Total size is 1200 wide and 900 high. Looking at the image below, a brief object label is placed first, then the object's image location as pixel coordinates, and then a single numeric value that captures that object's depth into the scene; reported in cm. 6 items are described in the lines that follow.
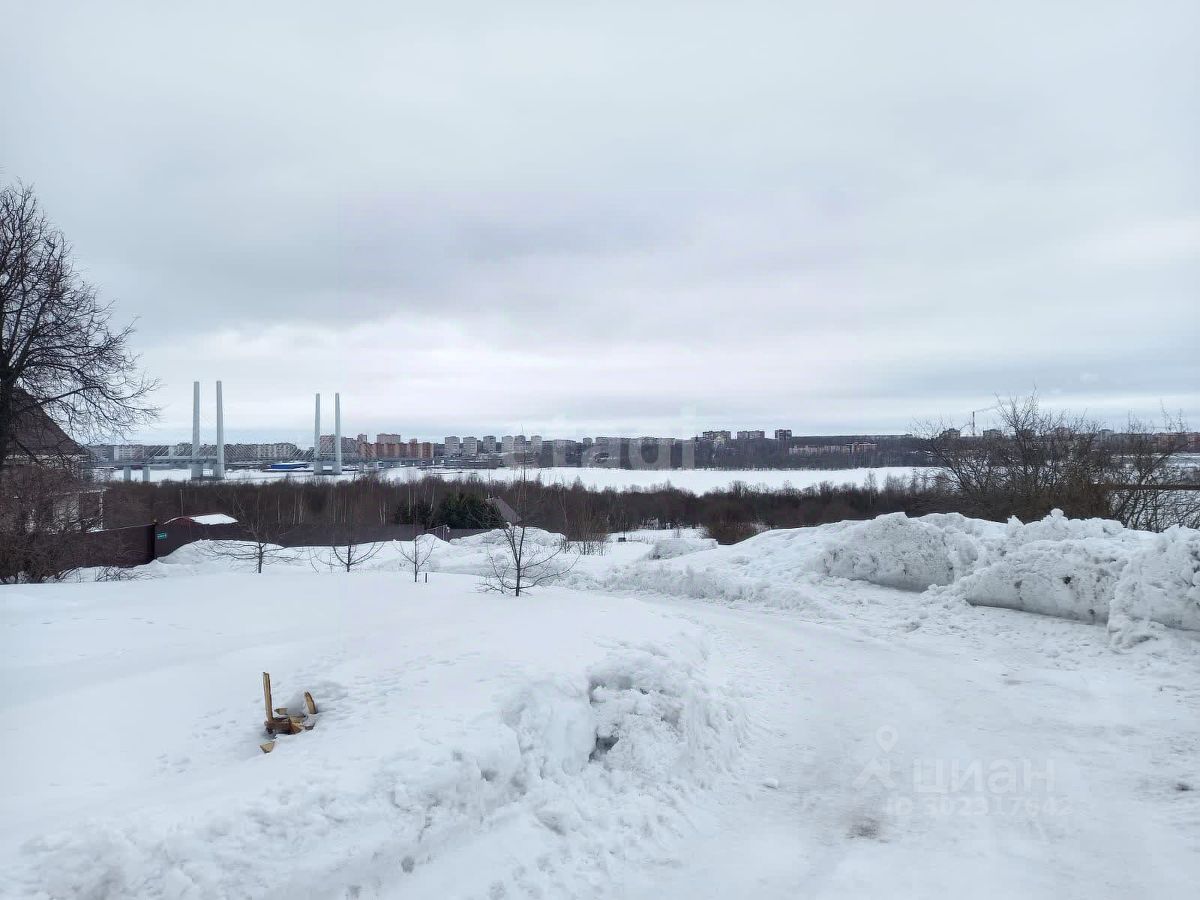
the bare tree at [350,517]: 2844
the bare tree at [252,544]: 2419
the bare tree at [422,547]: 2514
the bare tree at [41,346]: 1553
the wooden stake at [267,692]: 555
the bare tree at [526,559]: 1260
